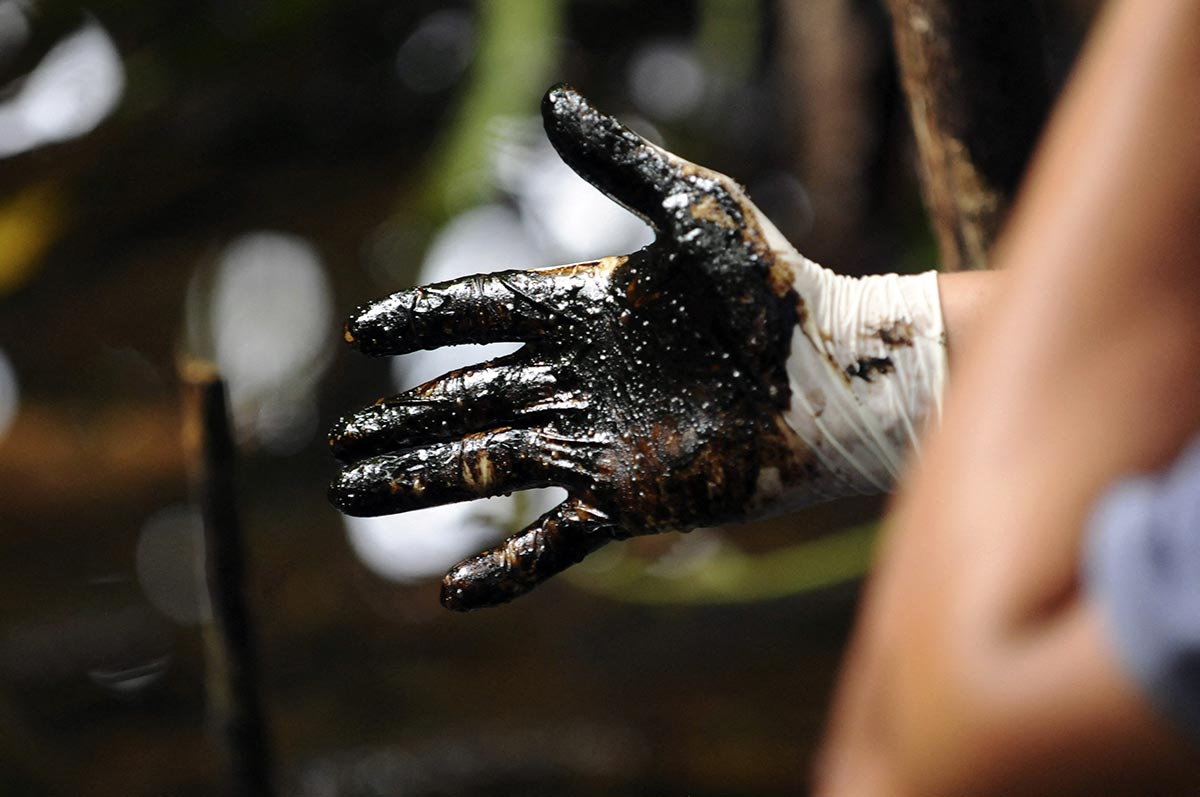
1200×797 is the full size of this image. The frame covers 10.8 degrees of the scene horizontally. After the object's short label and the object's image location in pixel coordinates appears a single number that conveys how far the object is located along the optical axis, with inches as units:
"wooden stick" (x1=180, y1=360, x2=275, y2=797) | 88.9
